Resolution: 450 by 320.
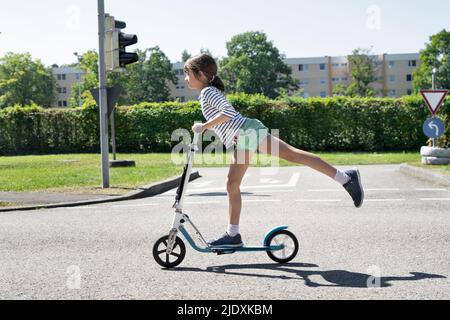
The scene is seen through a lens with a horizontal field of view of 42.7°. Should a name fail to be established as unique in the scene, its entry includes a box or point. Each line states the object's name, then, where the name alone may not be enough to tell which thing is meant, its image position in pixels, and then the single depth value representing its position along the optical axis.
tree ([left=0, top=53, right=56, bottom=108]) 83.88
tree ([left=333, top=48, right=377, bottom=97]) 82.94
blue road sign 15.14
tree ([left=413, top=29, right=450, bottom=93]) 77.56
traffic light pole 11.41
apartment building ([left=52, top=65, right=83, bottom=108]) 114.25
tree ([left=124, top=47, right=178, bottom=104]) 83.56
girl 4.67
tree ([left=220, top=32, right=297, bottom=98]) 77.19
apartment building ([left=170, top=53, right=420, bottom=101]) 102.50
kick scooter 4.74
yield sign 15.38
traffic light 11.55
